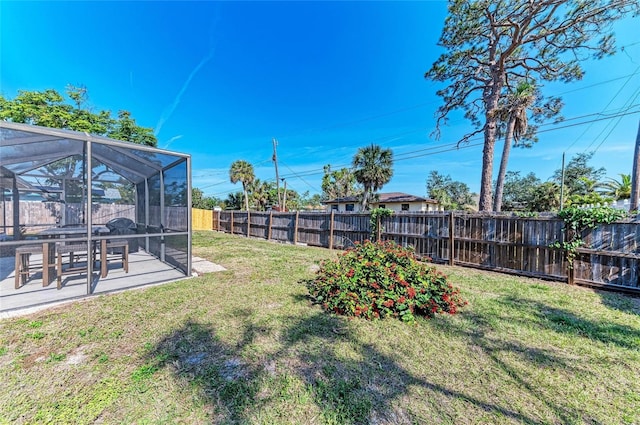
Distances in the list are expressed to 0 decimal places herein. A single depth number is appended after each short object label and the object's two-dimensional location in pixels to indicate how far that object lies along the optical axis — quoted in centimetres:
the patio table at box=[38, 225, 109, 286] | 387
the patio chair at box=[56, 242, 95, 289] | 386
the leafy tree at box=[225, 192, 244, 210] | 2964
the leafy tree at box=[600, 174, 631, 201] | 1614
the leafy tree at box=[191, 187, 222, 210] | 3568
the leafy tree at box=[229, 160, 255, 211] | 2546
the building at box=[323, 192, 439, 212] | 2175
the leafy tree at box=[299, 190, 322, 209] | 4262
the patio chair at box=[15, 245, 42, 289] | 387
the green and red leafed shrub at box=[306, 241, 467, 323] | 315
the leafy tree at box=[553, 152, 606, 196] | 2423
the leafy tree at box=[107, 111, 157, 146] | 1202
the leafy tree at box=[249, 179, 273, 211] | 2797
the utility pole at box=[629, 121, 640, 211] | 521
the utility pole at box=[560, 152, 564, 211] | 1812
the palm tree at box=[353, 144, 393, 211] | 1852
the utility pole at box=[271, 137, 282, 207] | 1872
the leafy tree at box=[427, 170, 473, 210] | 3509
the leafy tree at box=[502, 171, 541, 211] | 2820
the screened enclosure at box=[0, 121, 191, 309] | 394
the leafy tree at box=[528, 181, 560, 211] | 2089
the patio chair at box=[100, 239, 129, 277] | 463
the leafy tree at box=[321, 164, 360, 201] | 3091
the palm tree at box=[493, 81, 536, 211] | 804
